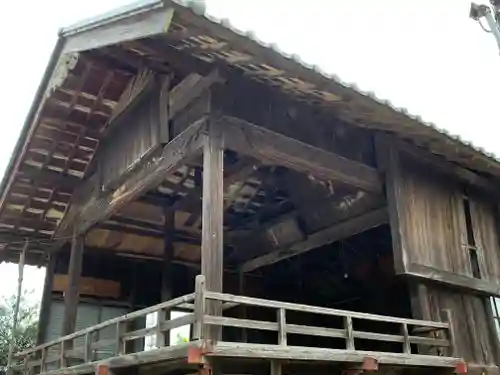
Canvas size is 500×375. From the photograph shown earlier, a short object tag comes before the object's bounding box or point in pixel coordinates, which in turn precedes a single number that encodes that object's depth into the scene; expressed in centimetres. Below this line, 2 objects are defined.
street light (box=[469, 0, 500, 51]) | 717
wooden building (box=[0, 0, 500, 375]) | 622
